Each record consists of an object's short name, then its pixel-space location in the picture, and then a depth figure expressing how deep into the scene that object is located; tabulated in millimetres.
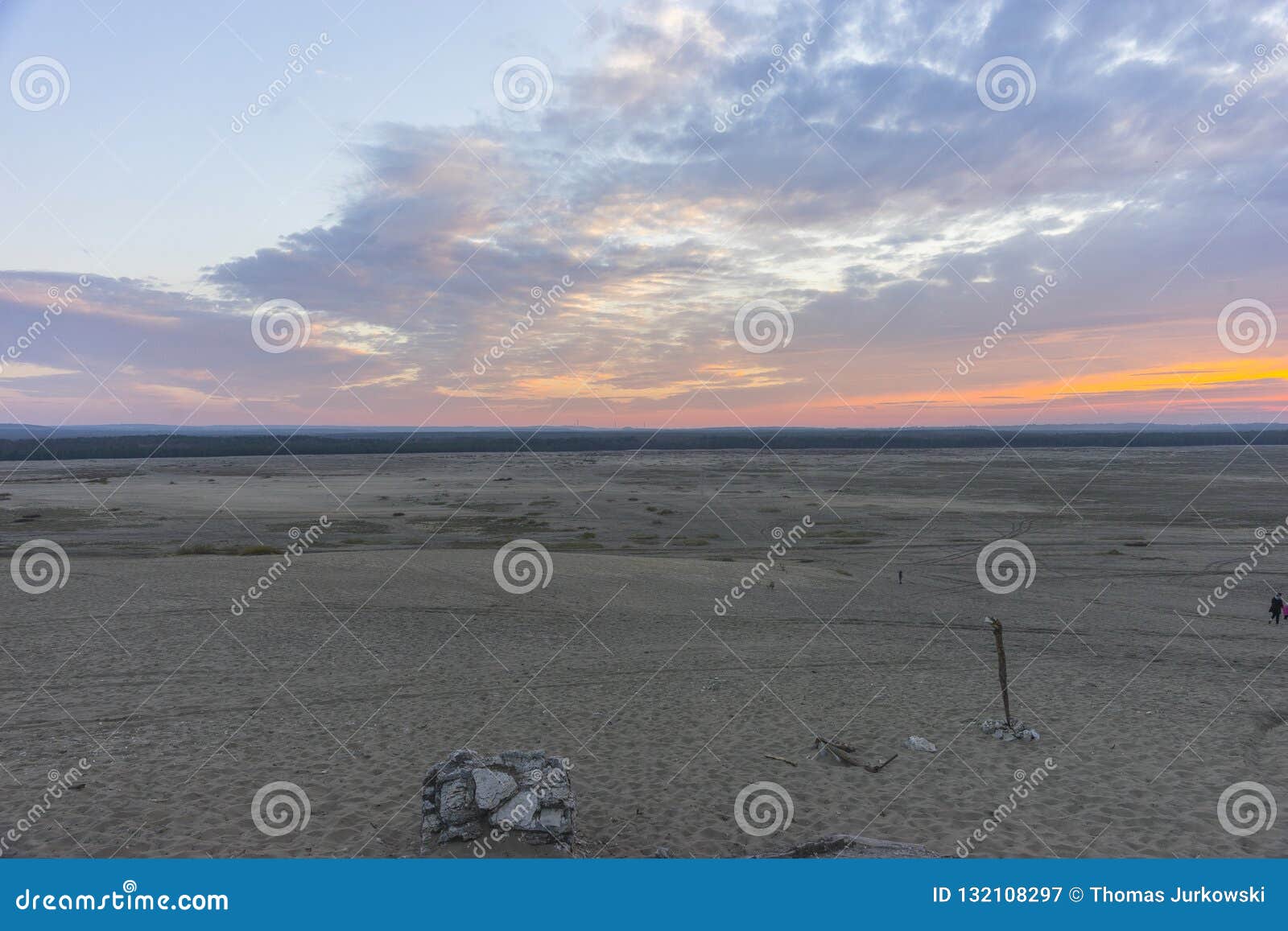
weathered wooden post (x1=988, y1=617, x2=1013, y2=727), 11844
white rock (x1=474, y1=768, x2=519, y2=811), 7605
